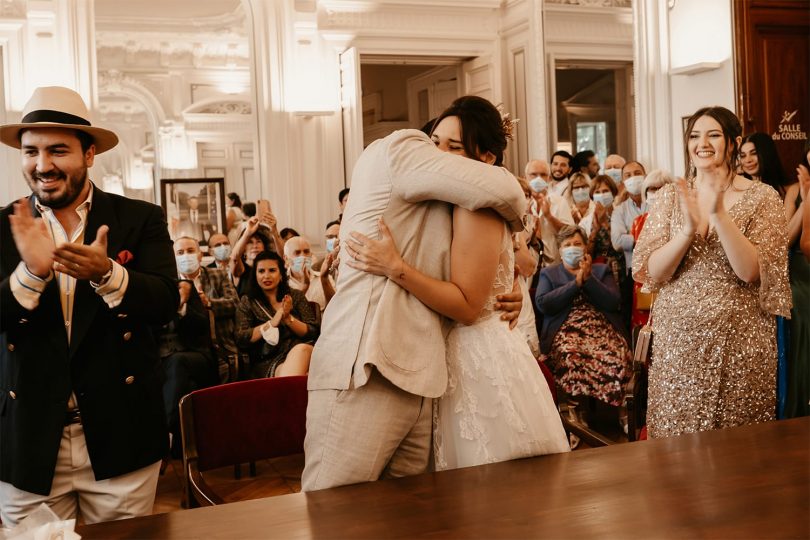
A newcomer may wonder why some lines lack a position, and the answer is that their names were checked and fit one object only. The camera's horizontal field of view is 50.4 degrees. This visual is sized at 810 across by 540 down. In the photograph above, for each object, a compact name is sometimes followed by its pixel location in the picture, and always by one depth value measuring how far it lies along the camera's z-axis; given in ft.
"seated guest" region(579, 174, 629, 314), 18.69
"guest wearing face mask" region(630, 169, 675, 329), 16.44
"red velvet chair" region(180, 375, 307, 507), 7.49
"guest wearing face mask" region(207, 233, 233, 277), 19.01
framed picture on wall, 26.81
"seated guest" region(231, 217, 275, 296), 17.71
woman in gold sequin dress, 9.30
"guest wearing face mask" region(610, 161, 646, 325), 18.18
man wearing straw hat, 6.26
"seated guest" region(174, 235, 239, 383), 15.88
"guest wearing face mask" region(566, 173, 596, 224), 21.33
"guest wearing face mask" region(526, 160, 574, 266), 19.25
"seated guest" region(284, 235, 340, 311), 17.93
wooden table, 4.65
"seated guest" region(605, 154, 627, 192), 23.06
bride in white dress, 5.88
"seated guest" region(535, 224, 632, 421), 15.64
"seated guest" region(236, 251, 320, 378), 15.29
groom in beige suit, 5.74
